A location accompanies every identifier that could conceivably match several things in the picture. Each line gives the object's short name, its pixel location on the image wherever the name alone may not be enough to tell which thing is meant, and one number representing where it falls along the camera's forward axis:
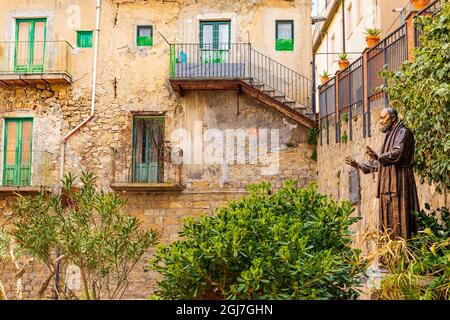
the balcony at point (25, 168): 18.81
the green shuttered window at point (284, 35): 19.14
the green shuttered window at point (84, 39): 19.45
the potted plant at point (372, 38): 14.70
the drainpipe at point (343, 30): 20.88
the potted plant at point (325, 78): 18.09
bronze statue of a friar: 6.88
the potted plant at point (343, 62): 16.14
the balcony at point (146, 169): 18.27
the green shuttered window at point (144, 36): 19.31
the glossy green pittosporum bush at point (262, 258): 5.71
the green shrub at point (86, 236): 10.94
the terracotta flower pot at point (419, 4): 11.51
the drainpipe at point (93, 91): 18.95
